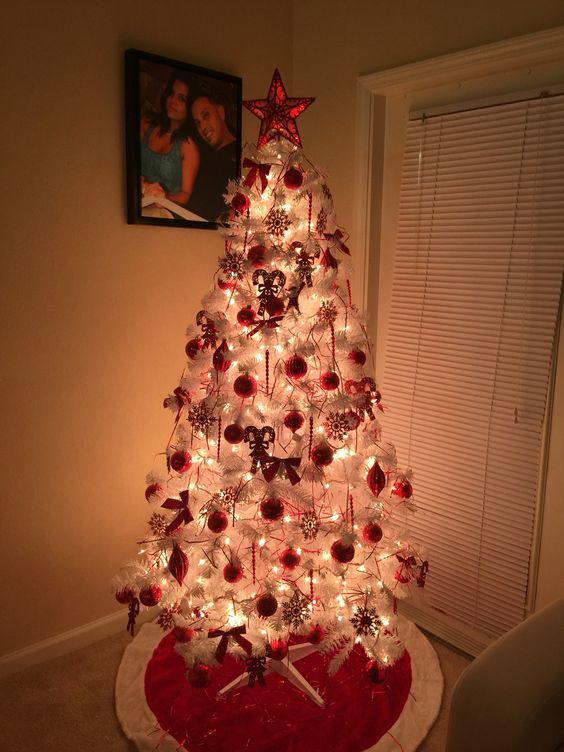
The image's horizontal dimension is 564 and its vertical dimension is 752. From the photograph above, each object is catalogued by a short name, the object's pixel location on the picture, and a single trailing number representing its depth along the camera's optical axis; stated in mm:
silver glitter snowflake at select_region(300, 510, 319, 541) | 2014
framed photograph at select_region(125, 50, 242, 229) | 2359
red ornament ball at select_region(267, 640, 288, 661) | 2074
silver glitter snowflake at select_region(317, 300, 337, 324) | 2004
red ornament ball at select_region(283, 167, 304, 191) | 1946
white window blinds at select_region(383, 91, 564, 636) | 2209
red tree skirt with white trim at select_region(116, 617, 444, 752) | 2035
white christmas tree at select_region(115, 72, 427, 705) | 1964
